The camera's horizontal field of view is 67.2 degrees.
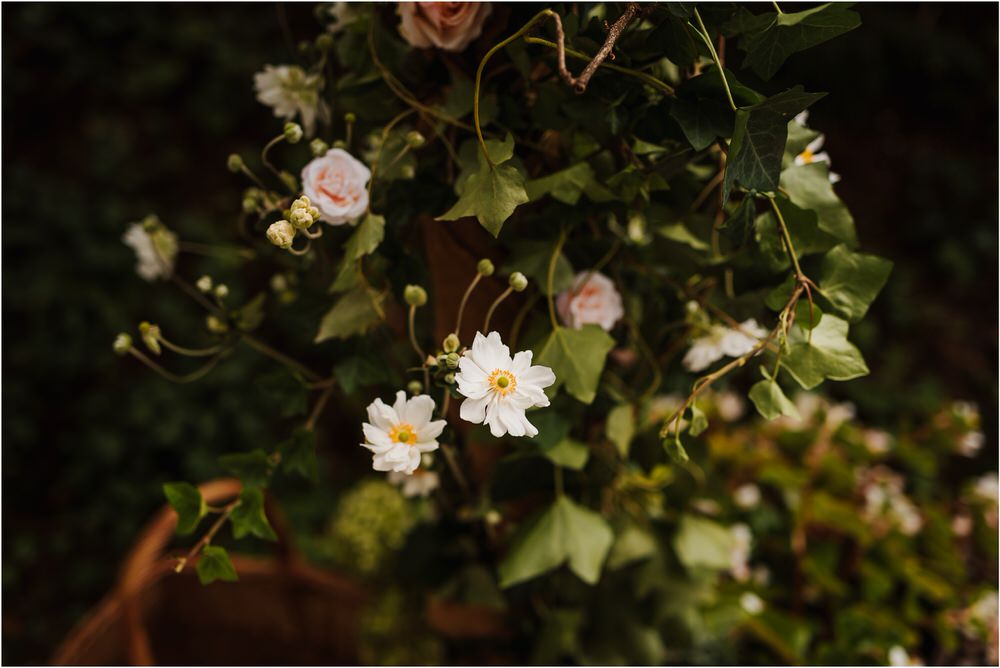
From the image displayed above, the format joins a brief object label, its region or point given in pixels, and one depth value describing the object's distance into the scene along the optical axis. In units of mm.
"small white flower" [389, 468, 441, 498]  875
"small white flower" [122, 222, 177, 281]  946
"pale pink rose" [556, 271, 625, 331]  784
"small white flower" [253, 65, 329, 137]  774
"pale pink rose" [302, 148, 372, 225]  668
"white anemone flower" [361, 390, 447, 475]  612
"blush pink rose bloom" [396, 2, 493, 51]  674
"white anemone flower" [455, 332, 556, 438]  577
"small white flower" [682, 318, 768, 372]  776
